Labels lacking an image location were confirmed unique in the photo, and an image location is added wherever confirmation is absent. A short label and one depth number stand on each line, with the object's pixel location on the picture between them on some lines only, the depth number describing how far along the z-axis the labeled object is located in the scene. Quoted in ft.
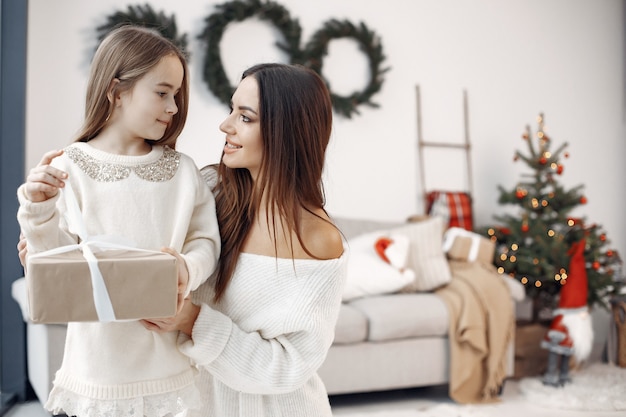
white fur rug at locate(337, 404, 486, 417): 11.03
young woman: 4.50
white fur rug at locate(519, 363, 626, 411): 11.64
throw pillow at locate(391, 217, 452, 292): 12.66
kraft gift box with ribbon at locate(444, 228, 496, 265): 13.30
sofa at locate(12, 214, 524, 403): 11.14
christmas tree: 13.82
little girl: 4.31
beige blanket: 11.78
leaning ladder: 16.05
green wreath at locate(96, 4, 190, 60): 13.08
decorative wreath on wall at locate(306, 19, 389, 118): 14.74
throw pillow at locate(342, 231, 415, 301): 12.19
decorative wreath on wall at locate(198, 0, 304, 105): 13.75
